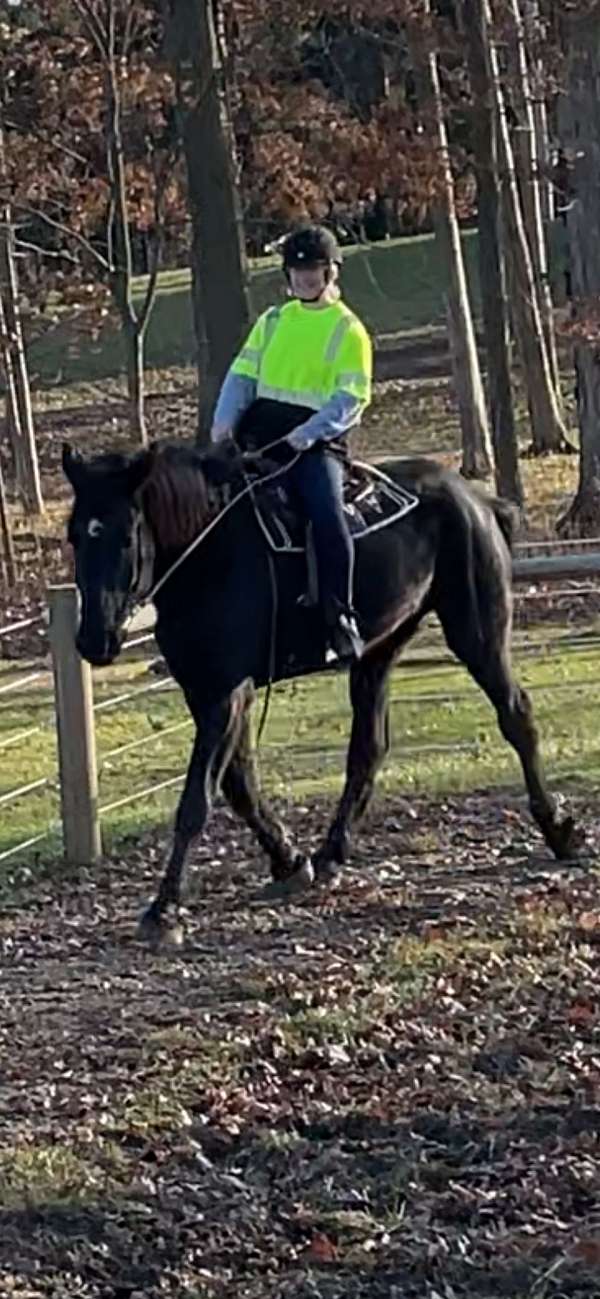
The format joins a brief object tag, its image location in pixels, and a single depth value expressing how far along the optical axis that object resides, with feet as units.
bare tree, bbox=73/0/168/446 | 98.43
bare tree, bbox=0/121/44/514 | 105.91
